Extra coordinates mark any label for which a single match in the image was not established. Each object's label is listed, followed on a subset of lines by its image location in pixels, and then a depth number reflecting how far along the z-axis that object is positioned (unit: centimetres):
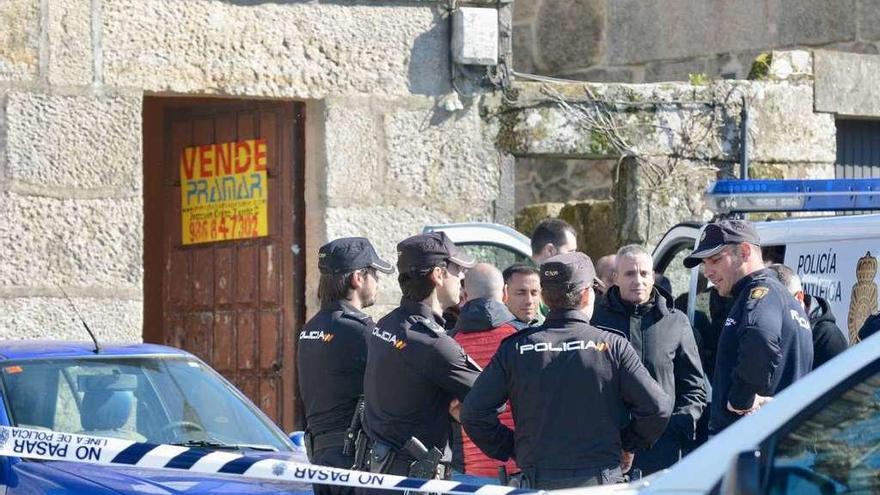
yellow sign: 2153
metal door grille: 2322
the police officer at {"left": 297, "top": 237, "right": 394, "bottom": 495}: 1366
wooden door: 2103
